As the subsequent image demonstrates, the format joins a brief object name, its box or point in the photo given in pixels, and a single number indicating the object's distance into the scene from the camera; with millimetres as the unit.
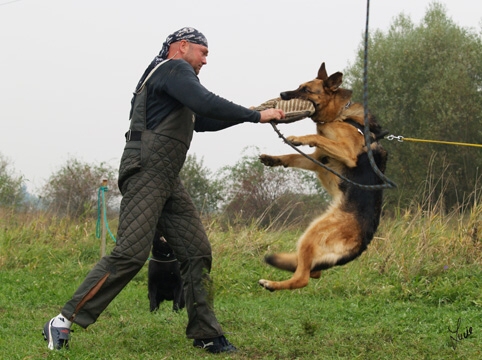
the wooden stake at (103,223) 8132
